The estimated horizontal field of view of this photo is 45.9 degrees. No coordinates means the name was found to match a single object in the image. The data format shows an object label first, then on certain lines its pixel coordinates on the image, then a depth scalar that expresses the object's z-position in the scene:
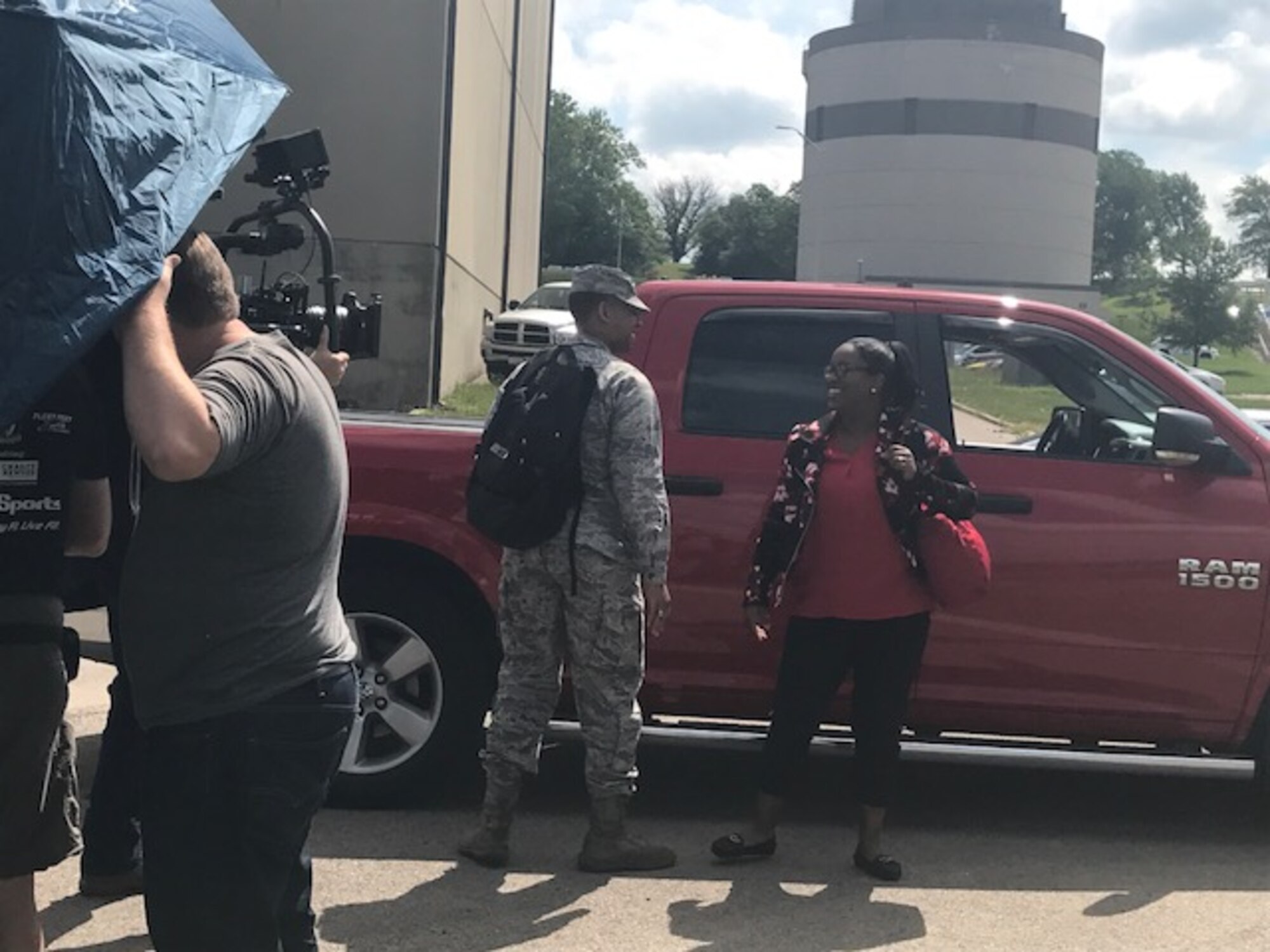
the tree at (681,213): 131.50
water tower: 71.00
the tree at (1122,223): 135.25
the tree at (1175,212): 132.06
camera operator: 2.59
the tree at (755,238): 106.75
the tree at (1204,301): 61.78
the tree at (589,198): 103.50
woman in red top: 4.77
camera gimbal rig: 3.63
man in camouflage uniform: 4.54
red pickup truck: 5.12
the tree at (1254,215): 136.88
